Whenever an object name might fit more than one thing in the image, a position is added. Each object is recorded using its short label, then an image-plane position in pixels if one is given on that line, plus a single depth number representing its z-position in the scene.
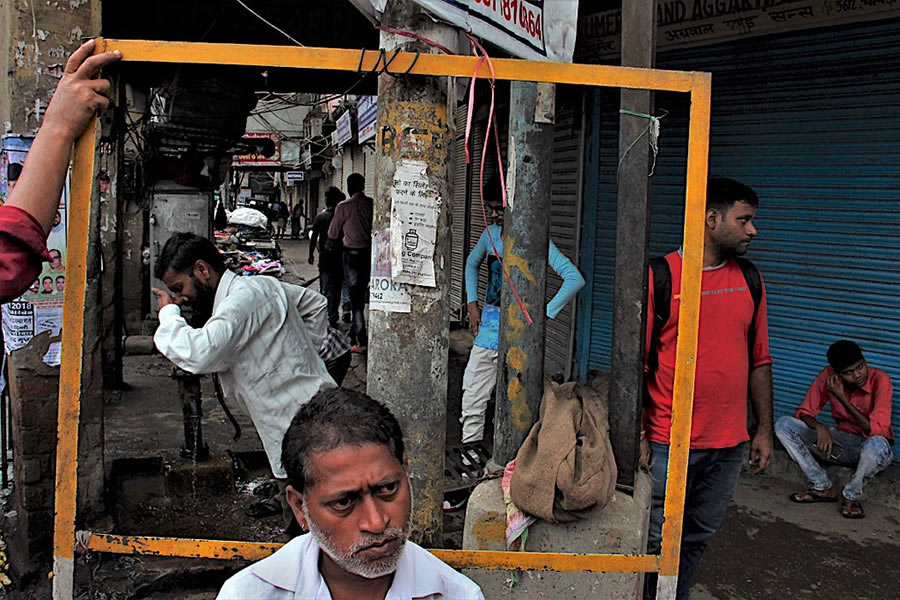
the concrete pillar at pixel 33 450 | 3.78
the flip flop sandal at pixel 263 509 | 4.73
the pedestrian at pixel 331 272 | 10.38
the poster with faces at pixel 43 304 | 3.67
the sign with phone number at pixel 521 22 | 2.21
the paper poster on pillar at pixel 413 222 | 2.53
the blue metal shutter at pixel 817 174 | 4.96
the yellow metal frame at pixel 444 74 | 2.07
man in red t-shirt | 3.12
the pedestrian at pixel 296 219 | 32.59
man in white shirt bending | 3.53
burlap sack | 2.75
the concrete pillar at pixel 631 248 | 2.93
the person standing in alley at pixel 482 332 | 5.37
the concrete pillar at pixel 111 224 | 4.73
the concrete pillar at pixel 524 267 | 3.37
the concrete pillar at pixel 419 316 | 2.50
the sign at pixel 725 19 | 4.91
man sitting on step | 4.76
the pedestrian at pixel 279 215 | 35.06
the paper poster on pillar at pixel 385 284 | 2.57
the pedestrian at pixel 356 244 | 9.36
